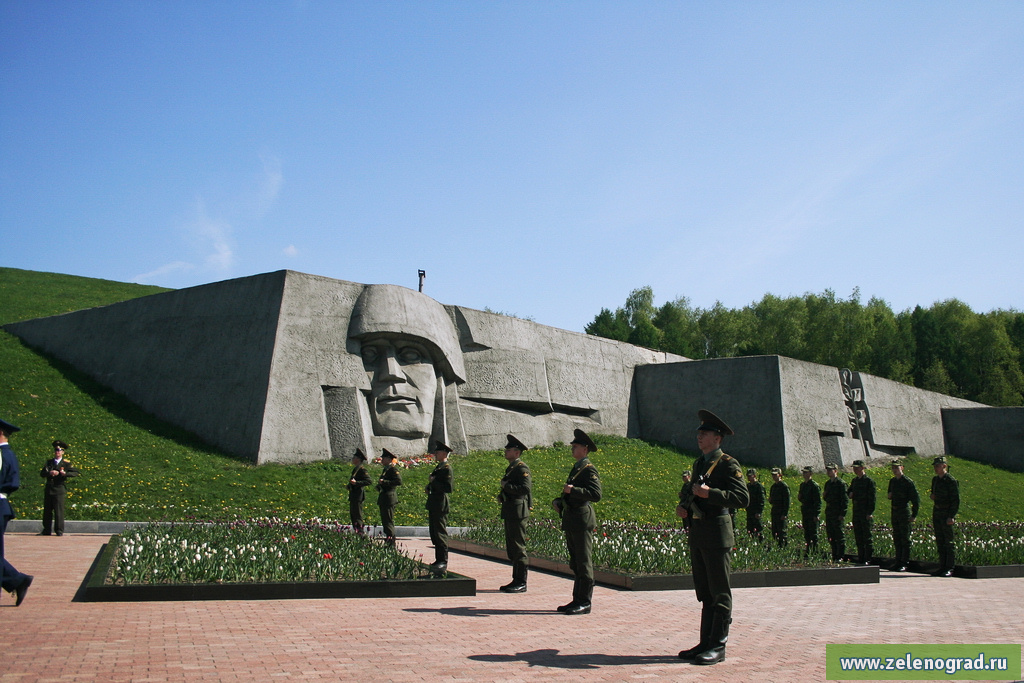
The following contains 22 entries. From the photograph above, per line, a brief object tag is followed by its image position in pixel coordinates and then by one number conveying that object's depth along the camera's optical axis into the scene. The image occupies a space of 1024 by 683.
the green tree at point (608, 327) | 59.41
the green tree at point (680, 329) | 61.91
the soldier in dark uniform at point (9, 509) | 6.88
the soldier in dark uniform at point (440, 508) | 10.16
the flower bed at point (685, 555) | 9.88
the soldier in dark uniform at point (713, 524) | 5.86
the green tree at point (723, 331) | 64.12
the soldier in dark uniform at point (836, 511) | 12.84
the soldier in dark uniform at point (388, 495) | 12.30
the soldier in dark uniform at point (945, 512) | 11.54
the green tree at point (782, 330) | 57.75
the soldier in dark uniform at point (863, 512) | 12.45
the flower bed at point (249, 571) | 7.76
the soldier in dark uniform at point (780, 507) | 13.74
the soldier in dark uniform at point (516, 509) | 9.12
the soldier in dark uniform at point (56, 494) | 12.97
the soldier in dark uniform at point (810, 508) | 13.46
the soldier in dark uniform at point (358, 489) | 13.19
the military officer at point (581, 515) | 7.73
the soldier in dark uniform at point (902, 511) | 12.09
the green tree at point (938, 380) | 53.72
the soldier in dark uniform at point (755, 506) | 13.83
